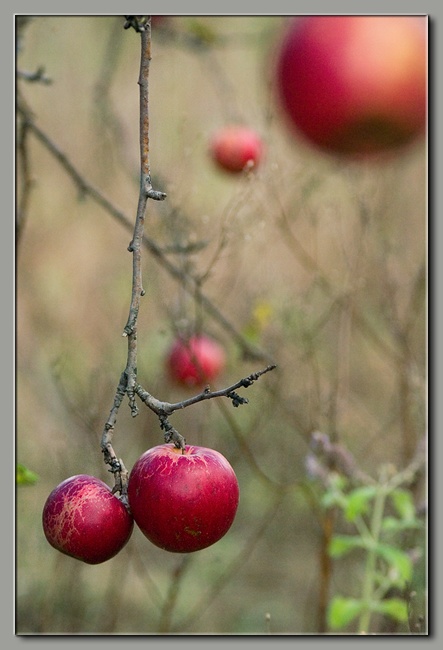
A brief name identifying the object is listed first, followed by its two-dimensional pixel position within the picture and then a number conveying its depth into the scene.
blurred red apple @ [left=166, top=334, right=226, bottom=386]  2.72
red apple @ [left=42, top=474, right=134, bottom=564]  2.02
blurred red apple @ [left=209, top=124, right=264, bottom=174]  2.74
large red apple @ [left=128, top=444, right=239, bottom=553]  2.00
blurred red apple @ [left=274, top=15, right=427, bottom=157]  2.12
